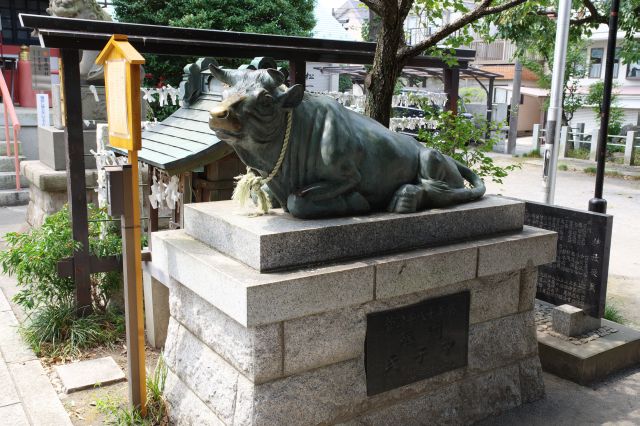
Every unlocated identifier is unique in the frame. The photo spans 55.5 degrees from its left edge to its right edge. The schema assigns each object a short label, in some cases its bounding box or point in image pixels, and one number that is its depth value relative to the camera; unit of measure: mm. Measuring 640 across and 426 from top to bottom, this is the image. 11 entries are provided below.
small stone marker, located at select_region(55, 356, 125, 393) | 5023
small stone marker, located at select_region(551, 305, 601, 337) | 5633
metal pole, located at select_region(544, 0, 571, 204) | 9570
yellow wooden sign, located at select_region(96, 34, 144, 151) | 4027
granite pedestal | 3494
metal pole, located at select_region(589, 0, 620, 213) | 8328
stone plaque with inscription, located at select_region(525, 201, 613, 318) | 5785
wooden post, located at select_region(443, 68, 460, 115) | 8266
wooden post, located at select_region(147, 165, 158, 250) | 6465
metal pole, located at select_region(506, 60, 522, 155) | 25406
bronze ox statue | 3625
